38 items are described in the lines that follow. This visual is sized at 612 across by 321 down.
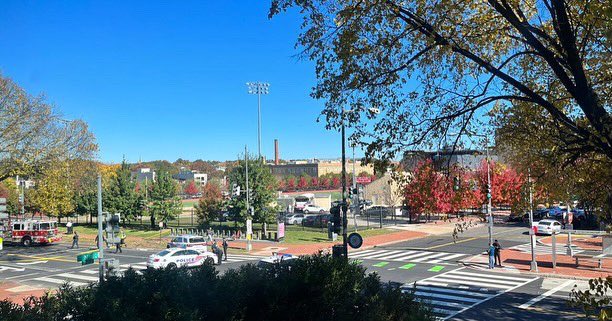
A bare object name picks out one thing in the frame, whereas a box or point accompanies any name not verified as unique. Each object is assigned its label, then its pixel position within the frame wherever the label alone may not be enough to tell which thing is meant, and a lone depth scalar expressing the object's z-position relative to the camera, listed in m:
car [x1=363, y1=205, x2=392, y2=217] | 66.56
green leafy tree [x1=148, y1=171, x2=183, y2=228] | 50.09
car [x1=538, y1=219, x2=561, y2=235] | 42.94
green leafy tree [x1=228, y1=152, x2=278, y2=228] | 42.00
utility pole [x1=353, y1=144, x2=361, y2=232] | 24.84
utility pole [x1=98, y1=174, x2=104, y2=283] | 17.61
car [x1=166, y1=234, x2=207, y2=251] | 31.54
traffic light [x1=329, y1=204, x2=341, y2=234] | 15.80
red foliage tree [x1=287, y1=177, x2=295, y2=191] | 123.28
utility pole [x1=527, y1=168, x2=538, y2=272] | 25.48
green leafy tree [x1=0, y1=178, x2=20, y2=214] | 58.41
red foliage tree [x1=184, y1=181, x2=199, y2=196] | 123.66
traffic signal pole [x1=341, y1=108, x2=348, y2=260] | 15.60
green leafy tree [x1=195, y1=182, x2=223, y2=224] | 47.69
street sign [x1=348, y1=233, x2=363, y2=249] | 15.89
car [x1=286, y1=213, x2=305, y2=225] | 56.52
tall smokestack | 157.50
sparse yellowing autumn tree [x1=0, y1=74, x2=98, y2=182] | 25.36
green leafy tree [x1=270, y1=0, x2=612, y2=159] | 7.04
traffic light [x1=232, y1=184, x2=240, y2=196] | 39.19
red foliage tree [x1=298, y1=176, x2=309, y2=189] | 124.90
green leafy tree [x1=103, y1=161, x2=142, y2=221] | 53.25
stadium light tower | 43.16
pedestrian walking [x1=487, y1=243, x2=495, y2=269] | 25.95
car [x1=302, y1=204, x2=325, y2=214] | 70.25
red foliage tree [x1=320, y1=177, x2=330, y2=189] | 132.38
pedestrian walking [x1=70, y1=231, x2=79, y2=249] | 39.25
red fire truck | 41.47
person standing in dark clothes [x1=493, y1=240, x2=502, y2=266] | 26.65
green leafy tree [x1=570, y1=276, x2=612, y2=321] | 4.55
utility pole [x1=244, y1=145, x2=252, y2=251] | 38.05
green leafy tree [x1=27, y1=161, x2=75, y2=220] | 43.38
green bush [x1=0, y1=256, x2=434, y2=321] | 7.11
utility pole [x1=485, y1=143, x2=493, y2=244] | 24.85
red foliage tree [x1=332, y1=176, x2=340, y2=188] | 131.38
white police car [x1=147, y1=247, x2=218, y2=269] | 25.34
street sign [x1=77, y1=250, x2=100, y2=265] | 16.14
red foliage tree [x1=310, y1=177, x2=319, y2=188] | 130.05
